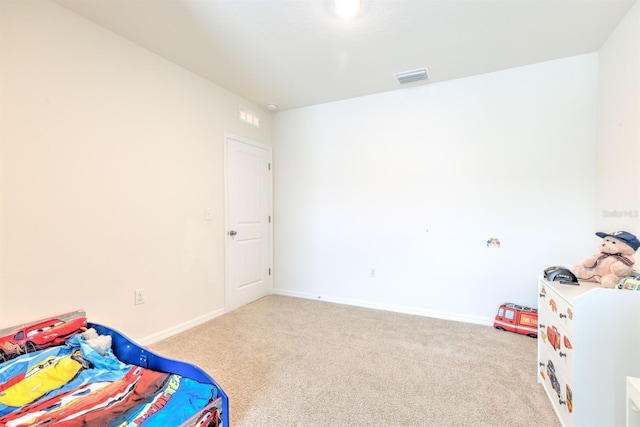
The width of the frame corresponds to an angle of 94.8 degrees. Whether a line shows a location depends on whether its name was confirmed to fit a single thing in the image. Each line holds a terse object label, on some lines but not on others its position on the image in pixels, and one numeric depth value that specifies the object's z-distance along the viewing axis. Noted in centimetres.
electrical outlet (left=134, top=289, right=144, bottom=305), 249
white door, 342
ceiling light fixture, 195
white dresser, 133
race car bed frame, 119
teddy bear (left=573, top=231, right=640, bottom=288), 153
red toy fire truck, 264
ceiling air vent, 293
